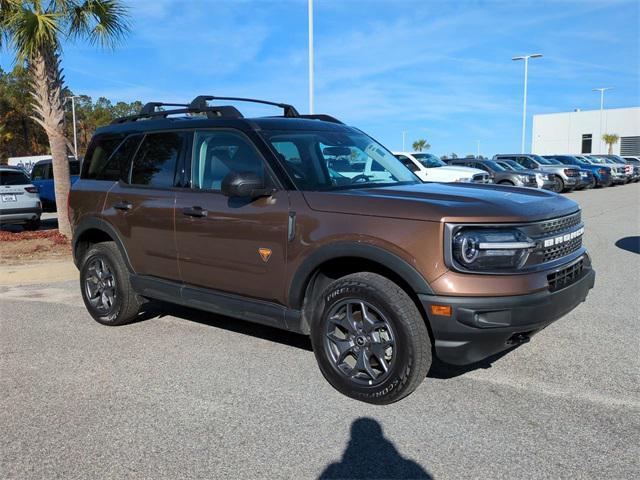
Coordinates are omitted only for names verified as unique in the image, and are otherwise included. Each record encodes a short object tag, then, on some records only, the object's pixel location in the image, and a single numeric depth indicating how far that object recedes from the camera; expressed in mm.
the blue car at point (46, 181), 18703
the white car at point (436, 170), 16812
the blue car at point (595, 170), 28647
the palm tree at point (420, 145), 95812
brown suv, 3484
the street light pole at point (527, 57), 39538
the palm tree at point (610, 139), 67500
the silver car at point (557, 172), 24500
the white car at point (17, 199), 13047
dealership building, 69375
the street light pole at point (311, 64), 17297
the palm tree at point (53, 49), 10688
